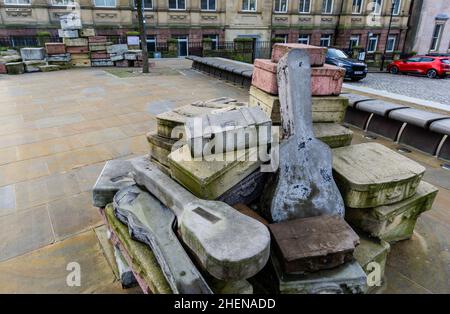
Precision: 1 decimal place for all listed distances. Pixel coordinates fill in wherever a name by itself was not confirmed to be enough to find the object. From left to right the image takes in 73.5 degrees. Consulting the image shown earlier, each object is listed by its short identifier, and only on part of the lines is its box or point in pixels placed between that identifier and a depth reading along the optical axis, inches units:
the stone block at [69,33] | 565.6
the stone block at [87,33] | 592.5
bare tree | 495.5
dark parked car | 613.6
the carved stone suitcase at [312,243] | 73.8
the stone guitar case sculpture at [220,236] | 62.6
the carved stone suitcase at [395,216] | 98.0
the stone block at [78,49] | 561.0
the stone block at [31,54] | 537.3
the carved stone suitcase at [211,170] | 85.6
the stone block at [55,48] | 537.0
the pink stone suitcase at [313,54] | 130.4
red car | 721.6
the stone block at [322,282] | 74.2
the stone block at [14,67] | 499.8
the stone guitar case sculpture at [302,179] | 94.2
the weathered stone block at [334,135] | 122.7
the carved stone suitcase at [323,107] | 133.6
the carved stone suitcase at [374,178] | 95.8
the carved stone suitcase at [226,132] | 91.4
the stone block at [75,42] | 562.6
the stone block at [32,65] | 522.3
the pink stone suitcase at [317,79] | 130.6
